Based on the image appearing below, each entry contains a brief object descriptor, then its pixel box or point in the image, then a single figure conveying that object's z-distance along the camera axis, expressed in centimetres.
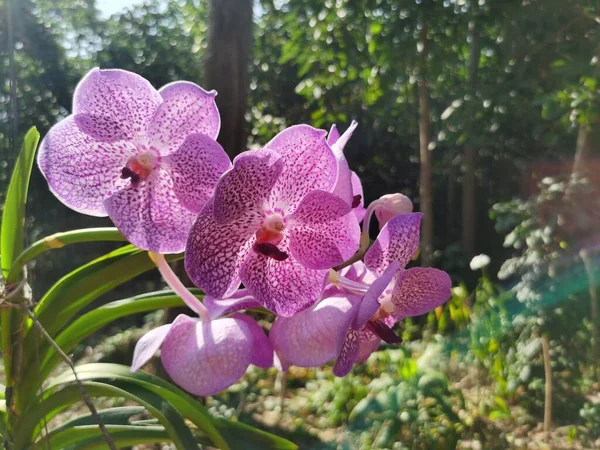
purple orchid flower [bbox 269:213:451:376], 38
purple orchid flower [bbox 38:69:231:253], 38
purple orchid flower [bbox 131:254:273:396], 37
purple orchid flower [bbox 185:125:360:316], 36
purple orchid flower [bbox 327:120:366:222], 39
